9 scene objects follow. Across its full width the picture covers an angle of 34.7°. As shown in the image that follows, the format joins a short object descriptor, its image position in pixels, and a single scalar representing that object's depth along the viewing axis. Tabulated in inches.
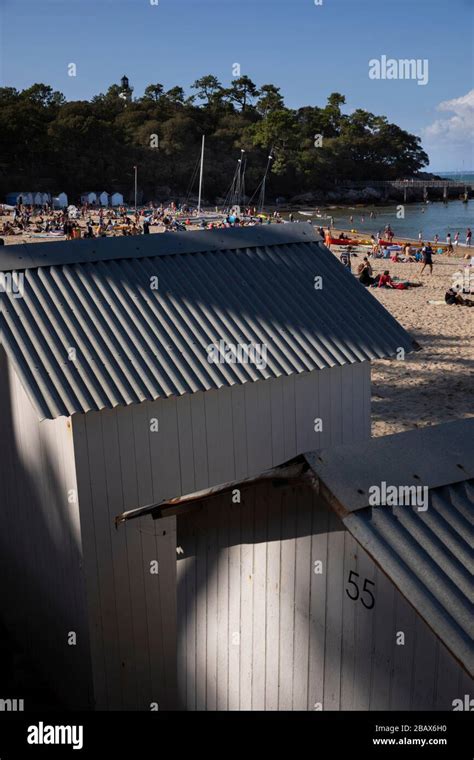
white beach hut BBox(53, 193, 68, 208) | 3142.2
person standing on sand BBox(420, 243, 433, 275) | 1342.8
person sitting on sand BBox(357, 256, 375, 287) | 1195.3
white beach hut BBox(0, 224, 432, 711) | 224.4
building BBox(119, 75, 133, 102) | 4928.6
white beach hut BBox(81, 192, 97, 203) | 3393.2
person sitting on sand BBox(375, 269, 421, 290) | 1175.8
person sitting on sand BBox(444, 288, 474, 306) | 1028.9
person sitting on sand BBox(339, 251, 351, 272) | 1295.9
